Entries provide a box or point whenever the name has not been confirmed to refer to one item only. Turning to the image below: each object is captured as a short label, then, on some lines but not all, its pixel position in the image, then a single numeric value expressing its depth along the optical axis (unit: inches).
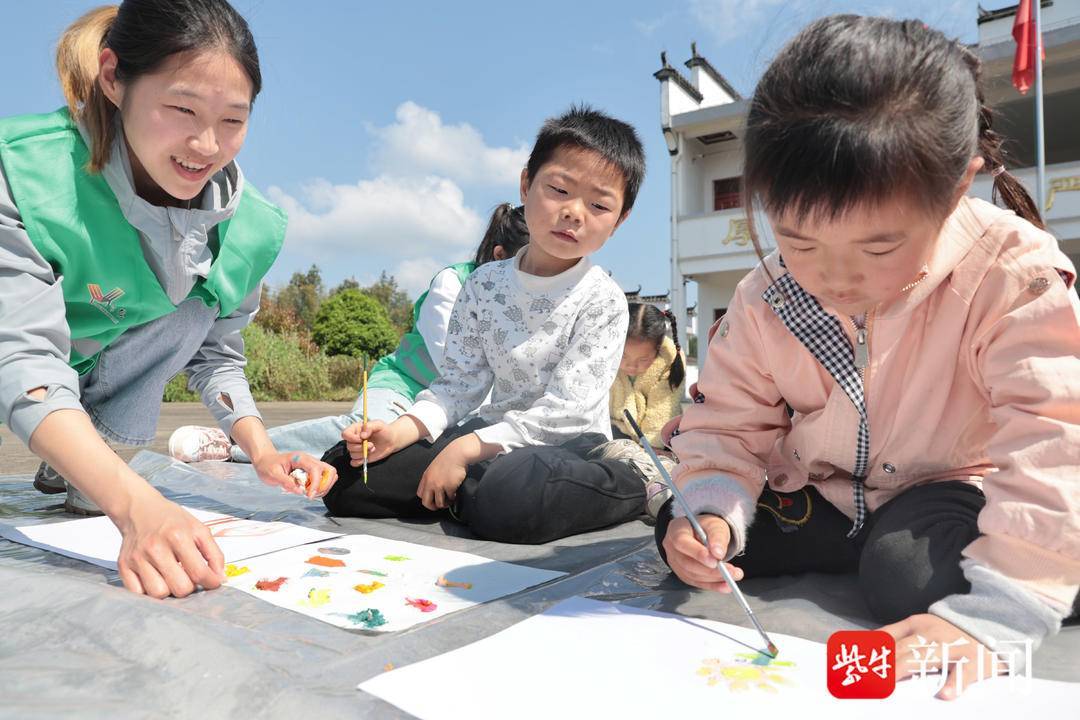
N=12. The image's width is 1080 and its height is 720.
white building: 258.5
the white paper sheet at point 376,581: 35.1
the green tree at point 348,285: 913.2
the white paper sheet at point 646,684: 25.1
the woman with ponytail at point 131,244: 38.1
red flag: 211.3
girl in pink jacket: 29.2
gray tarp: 24.8
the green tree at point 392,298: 936.6
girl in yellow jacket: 116.0
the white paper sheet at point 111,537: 45.7
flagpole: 208.5
